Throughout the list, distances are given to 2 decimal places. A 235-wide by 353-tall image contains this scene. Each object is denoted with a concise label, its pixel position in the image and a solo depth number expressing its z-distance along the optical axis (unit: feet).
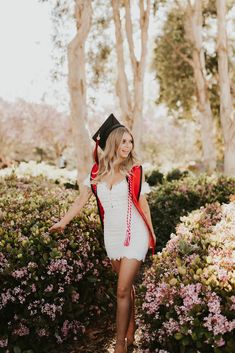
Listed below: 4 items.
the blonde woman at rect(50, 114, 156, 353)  13.12
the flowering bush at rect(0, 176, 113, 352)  13.96
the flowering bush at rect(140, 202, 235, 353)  9.59
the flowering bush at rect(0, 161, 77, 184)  45.60
